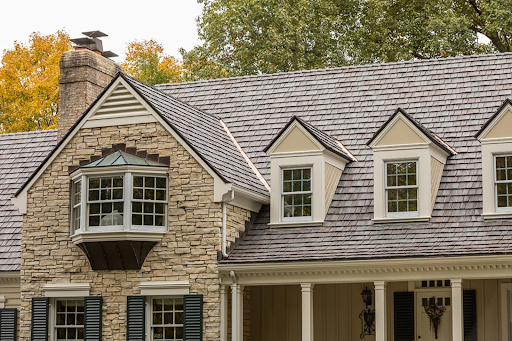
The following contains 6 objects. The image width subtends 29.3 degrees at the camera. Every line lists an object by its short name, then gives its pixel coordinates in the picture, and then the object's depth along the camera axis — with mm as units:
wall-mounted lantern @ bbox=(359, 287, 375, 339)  20875
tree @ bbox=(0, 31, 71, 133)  39938
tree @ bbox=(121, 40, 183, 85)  37188
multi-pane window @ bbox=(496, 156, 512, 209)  19625
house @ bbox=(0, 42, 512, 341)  19578
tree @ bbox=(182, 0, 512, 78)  32625
